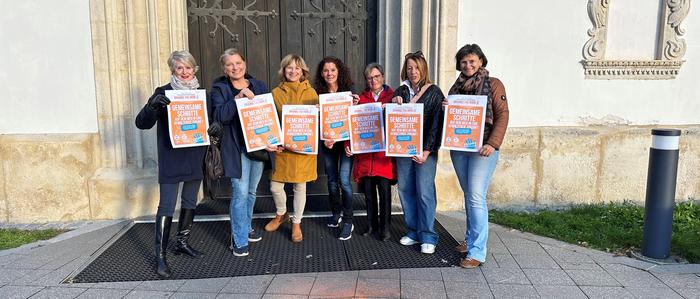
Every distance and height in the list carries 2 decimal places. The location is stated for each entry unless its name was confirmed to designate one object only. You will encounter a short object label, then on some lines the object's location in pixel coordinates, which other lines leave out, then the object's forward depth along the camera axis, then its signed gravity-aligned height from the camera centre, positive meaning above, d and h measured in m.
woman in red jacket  3.96 -0.61
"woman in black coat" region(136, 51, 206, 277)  3.36 -0.47
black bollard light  3.68 -0.77
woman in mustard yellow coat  3.88 -0.04
